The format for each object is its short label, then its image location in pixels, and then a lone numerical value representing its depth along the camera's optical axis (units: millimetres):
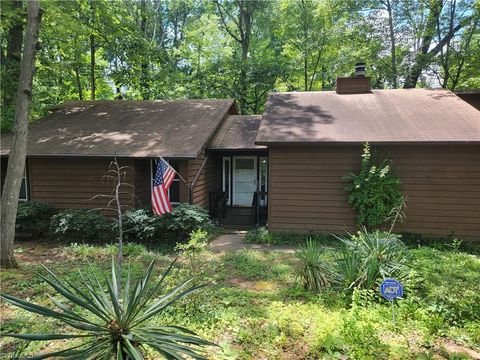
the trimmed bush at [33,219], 9359
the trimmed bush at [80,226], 8828
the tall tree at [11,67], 12719
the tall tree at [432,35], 15492
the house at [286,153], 8586
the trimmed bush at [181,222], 8398
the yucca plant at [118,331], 2555
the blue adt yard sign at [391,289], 3843
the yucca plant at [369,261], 4715
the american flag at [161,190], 7305
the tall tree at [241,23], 20500
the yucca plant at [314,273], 5039
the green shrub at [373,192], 8430
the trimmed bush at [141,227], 8500
